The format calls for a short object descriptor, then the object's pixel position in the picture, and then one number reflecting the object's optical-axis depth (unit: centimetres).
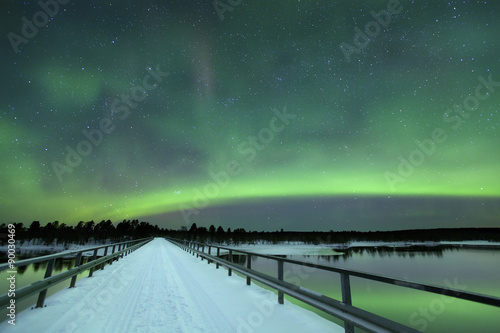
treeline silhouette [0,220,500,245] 15200
